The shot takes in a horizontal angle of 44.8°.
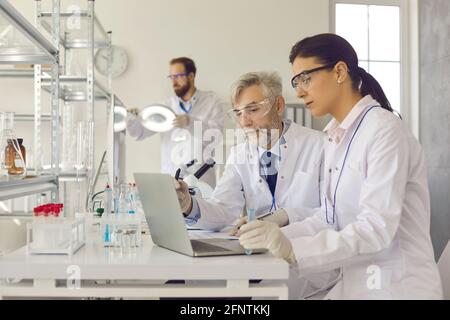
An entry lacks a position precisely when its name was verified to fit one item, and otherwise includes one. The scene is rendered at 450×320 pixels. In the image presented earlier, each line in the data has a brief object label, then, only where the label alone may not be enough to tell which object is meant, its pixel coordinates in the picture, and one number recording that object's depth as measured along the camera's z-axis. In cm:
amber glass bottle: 163
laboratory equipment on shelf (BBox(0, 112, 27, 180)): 162
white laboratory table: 103
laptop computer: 119
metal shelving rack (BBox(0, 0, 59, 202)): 158
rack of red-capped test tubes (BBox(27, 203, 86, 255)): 116
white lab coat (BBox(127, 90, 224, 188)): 380
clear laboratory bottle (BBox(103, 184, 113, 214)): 181
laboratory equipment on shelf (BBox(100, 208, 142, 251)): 128
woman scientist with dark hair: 117
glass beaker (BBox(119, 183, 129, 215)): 156
